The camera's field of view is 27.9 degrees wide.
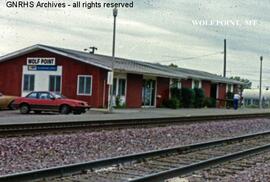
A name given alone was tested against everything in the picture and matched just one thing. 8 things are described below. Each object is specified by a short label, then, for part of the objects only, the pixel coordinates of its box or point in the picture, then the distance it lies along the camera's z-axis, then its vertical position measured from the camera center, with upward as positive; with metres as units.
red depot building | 38.72 +1.33
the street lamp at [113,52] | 33.12 +2.79
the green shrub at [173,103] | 45.78 -0.48
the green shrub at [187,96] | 48.50 +0.17
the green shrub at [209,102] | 53.19 -0.34
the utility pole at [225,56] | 74.58 +5.90
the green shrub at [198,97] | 50.62 +0.12
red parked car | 30.30 -0.58
